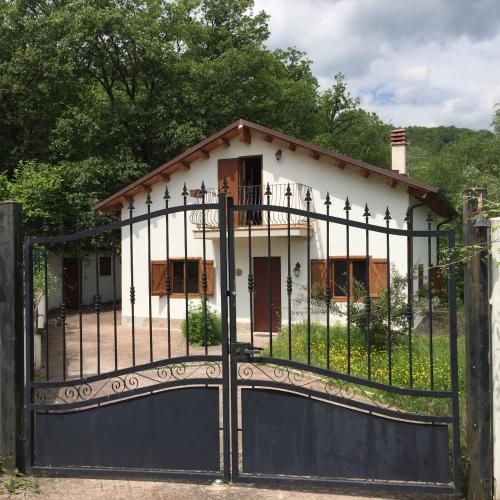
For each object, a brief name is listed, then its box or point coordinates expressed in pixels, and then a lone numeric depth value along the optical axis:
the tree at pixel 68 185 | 18.44
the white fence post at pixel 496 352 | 3.88
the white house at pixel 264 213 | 13.59
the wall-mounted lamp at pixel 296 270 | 14.21
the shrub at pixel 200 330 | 12.77
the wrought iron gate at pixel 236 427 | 4.02
